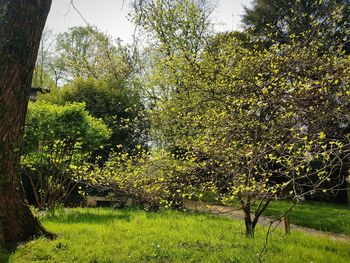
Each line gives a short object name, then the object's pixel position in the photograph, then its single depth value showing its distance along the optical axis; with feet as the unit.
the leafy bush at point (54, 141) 31.09
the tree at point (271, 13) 43.75
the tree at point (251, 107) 12.26
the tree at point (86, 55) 76.48
